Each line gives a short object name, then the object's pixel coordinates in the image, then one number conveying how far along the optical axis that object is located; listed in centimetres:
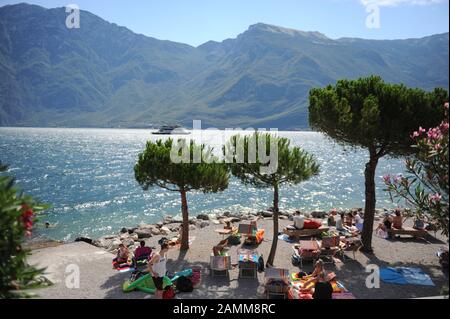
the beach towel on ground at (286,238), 1925
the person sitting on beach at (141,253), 1548
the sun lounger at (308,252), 1559
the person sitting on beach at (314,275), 1224
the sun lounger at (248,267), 1414
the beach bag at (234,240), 1944
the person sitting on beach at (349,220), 2210
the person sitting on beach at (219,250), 1538
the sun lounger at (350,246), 1619
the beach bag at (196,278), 1342
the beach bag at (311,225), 1970
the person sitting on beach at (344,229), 1993
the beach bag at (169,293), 1173
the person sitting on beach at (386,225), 1967
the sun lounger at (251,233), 1919
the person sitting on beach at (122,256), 1606
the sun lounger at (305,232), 1948
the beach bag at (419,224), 1948
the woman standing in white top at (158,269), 1185
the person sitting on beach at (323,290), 1055
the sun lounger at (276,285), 1184
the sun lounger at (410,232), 1914
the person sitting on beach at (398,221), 1948
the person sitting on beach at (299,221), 1950
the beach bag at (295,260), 1575
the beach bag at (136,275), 1345
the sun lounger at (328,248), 1587
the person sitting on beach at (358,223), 2100
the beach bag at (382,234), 1953
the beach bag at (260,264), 1497
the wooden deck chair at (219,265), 1416
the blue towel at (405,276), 1302
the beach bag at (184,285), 1265
